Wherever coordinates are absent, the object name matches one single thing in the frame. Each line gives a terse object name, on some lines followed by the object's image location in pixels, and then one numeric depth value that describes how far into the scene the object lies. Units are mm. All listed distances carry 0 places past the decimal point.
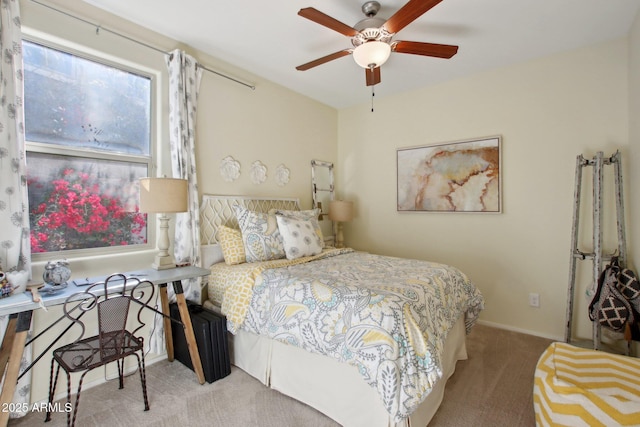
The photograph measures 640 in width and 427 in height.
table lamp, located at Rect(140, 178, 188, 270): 2104
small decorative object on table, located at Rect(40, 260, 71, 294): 1808
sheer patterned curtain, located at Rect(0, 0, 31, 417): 1797
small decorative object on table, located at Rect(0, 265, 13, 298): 1638
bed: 1509
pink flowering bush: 2057
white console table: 1473
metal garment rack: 2436
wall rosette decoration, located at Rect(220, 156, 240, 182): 3040
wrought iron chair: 1612
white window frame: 2031
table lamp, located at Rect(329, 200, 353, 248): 3922
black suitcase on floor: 2182
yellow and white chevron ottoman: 1216
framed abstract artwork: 3203
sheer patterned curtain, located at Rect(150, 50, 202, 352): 2568
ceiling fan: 1889
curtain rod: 2045
